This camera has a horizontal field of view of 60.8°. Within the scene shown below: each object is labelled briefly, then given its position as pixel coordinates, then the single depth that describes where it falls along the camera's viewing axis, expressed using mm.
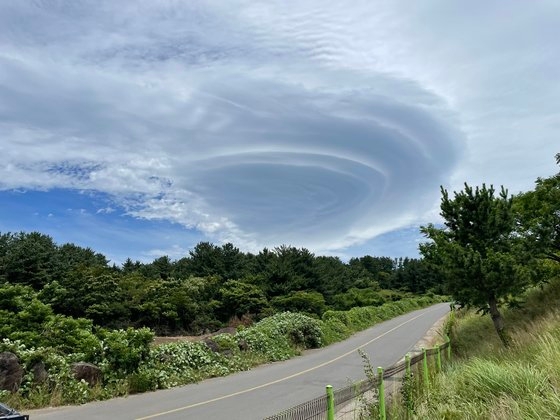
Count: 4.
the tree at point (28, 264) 47750
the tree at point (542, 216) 17141
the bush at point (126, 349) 13867
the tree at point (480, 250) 15227
